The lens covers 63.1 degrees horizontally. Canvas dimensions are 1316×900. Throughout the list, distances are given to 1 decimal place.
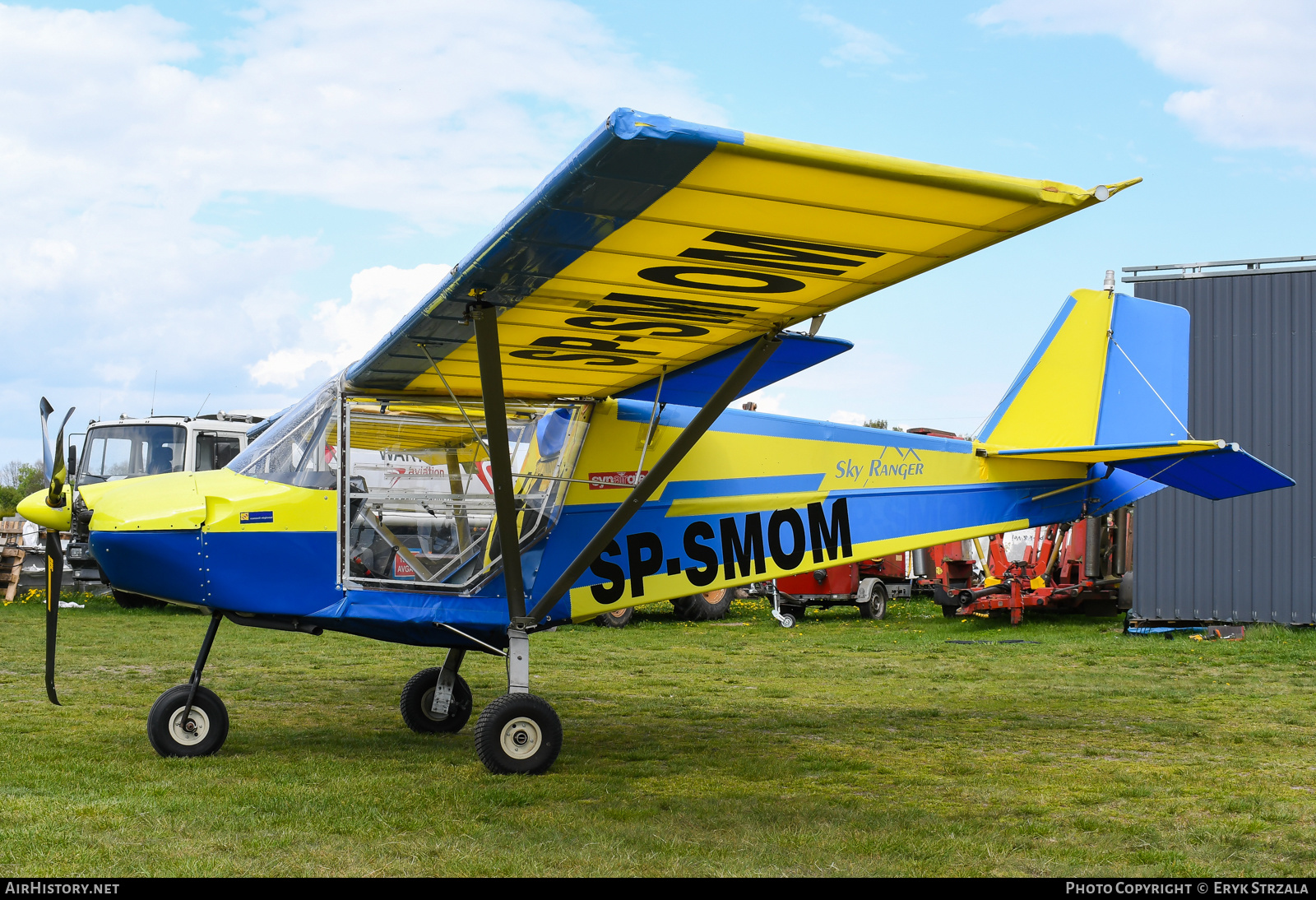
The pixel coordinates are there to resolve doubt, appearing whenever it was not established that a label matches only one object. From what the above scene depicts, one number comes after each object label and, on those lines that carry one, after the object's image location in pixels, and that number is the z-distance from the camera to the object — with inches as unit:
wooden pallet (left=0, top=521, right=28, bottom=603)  808.3
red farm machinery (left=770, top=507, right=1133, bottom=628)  713.6
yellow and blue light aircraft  164.7
